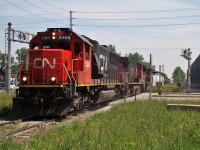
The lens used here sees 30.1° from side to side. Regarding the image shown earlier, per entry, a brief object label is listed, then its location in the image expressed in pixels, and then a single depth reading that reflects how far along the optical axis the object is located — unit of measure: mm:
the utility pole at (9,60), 37750
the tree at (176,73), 128000
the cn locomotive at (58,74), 16078
